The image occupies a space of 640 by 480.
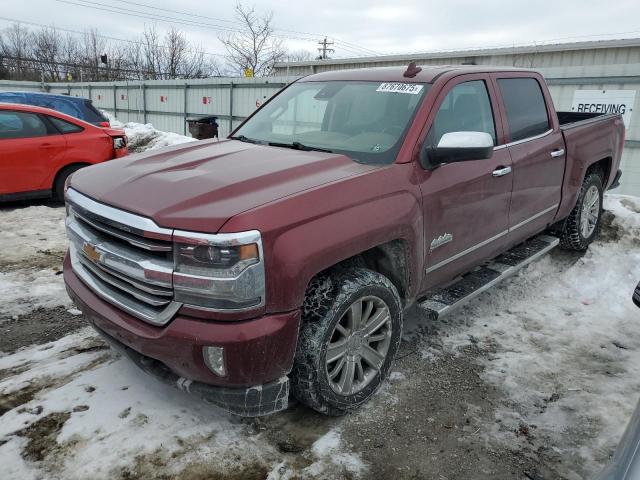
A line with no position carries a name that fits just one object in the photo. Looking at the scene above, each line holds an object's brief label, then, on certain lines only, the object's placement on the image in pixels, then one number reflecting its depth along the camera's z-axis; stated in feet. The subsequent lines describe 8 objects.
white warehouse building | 30.14
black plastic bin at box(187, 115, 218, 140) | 35.31
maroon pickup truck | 7.57
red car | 23.71
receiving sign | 29.94
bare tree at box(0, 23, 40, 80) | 134.71
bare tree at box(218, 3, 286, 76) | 113.09
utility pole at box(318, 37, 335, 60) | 191.11
